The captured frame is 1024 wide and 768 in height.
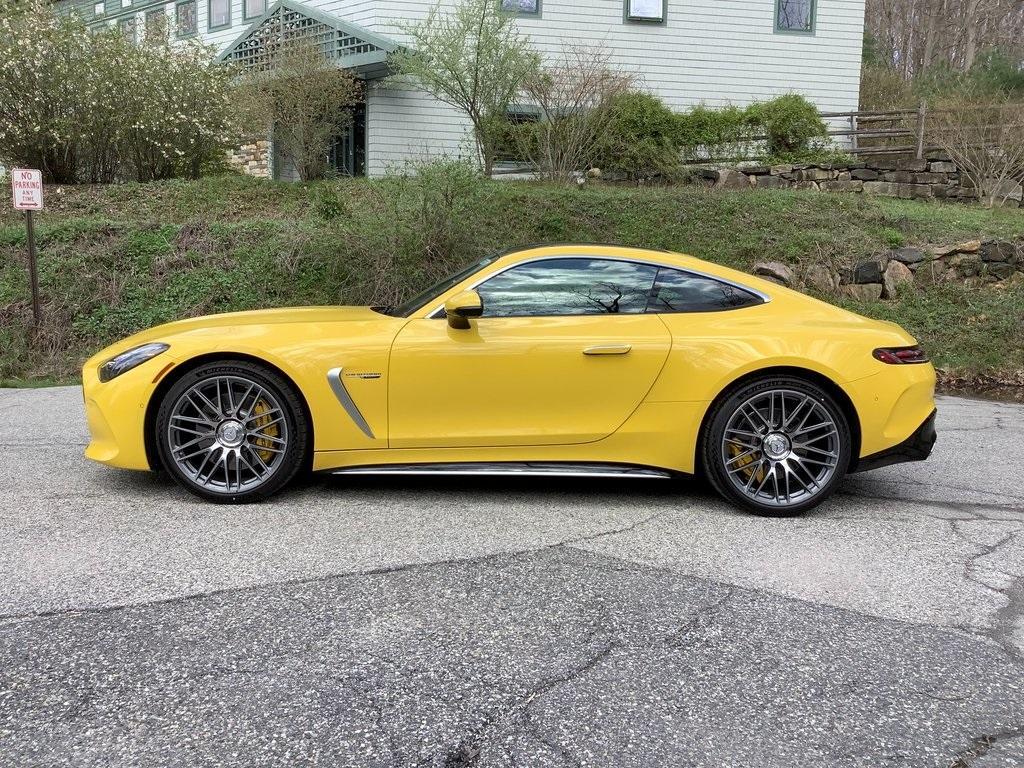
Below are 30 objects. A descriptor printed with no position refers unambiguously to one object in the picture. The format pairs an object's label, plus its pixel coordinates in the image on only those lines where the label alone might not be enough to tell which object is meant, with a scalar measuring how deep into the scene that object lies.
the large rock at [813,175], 16.30
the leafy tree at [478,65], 15.63
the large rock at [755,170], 16.07
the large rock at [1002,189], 14.95
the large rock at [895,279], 10.91
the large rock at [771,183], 15.94
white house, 17.69
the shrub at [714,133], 16.78
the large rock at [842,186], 16.19
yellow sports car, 4.41
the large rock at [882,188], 16.33
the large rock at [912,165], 16.12
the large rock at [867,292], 10.95
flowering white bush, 13.41
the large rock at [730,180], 15.25
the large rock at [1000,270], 10.91
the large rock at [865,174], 16.41
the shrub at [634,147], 15.67
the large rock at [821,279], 11.12
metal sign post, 9.71
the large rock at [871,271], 10.94
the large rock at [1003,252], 10.92
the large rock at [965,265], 11.01
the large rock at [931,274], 10.99
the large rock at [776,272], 11.00
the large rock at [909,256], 11.12
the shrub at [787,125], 16.94
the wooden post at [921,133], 16.11
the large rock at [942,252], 11.11
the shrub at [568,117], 15.06
